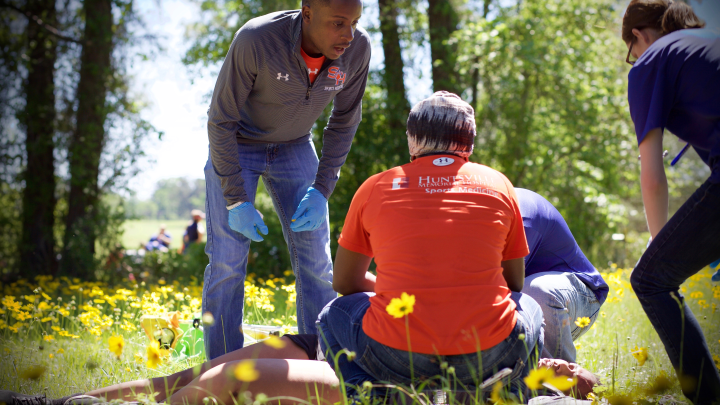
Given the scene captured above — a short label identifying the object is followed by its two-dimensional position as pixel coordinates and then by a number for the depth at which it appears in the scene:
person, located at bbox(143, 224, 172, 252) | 12.12
